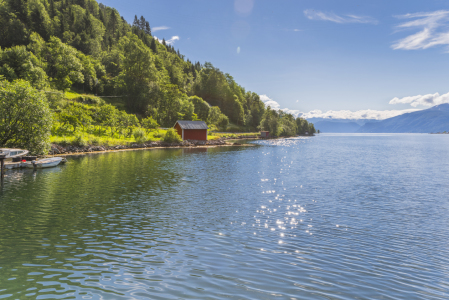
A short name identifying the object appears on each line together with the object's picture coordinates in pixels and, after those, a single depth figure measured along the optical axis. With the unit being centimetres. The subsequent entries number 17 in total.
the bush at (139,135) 7446
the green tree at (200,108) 13612
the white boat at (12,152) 3341
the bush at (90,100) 9919
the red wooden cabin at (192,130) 8828
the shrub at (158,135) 8668
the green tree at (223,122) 14412
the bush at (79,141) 5695
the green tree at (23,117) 3738
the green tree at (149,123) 8412
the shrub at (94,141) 6189
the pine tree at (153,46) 19191
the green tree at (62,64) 10249
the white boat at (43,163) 3603
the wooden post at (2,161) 2884
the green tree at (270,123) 16412
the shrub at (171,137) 8194
